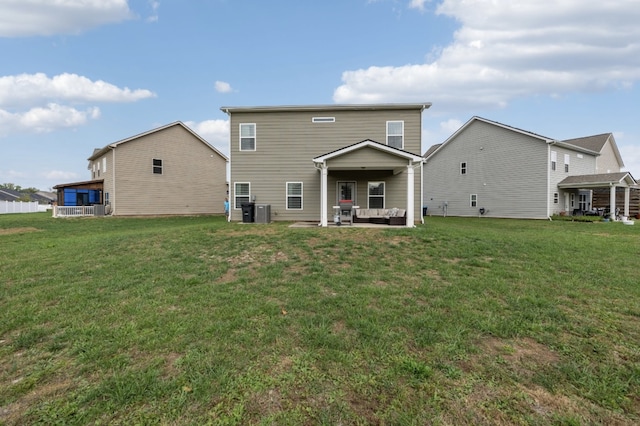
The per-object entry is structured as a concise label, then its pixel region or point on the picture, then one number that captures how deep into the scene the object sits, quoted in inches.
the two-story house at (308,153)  579.2
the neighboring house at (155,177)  812.0
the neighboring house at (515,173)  770.8
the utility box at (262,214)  549.3
